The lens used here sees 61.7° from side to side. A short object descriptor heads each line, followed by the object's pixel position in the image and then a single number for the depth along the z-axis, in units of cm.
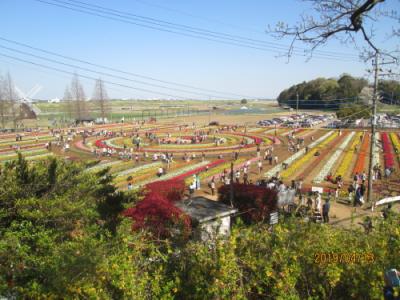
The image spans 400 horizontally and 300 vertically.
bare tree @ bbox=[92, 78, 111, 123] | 10688
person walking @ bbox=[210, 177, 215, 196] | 2509
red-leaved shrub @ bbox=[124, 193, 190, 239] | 1230
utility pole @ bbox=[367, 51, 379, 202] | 2159
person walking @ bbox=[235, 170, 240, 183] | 2948
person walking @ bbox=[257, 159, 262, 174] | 3268
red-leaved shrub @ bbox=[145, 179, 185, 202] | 1641
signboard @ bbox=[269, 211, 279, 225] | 838
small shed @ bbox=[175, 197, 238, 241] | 1308
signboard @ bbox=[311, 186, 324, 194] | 2110
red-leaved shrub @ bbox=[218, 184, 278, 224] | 1747
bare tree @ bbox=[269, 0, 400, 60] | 639
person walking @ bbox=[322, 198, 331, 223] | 1697
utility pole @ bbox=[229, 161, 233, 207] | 1748
